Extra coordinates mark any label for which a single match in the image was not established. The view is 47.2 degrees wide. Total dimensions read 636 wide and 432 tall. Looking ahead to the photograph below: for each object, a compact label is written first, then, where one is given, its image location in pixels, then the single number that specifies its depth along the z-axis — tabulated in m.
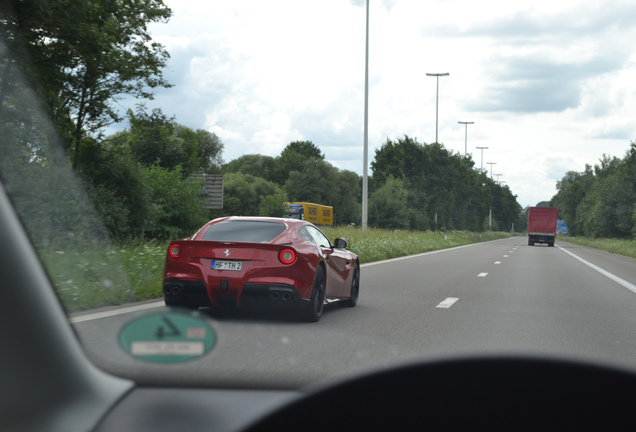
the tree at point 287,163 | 105.00
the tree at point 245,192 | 85.12
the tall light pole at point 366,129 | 32.81
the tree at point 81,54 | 15.52
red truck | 58.03
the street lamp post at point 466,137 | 85.51
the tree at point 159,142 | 26.64
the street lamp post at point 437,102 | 57.46
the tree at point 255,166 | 105.88
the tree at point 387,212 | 65.25
